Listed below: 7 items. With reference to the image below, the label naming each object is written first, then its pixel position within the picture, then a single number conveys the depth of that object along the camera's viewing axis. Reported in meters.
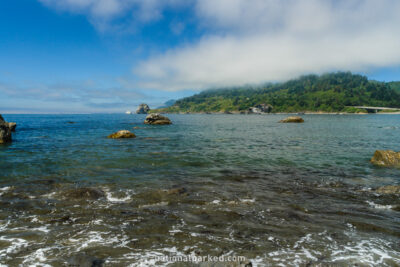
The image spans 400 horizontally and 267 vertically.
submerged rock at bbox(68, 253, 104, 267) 5.97
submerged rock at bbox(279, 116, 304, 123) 92.44
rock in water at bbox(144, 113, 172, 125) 80.82
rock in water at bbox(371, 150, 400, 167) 18.59
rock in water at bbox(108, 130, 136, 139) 38.19
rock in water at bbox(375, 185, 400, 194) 12.02
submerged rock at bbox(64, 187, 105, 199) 11.26
